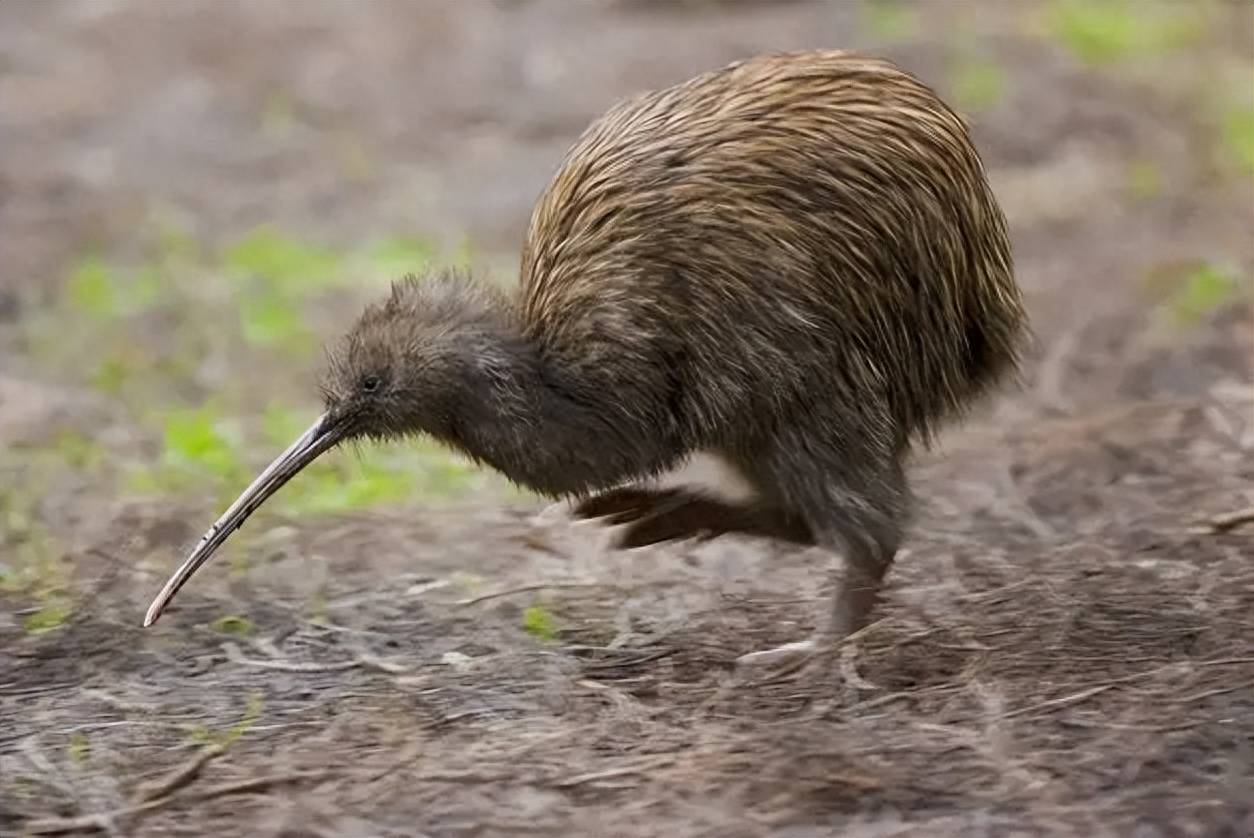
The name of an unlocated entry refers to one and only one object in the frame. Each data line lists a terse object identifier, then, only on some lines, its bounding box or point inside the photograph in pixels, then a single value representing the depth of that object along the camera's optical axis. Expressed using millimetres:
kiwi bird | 8281
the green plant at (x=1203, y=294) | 13648
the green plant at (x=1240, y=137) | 17758
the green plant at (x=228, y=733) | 8008
